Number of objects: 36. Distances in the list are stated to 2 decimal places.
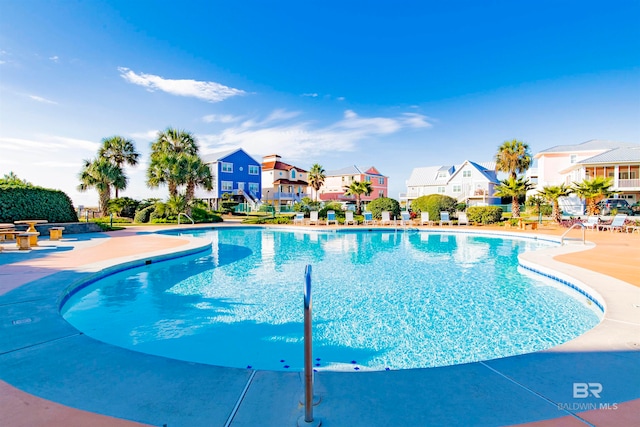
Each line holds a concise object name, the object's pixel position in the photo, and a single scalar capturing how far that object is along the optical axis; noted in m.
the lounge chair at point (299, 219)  26.80
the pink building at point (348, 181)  56.75
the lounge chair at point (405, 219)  25.58
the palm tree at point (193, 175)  28.83
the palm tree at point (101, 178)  29.23
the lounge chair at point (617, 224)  18.63
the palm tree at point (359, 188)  37.09
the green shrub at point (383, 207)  28.62
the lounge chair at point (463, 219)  25.81
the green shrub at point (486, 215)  26.12
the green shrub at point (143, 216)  27.97
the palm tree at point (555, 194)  23.89
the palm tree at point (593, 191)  22.77
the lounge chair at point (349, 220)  26.34
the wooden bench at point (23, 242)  12.00
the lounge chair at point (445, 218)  26.04
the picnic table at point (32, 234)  12.74
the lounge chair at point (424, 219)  25.80
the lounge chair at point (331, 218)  26.58
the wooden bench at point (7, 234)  13.48
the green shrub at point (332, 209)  30.10
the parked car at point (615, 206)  27.62
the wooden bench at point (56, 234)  15.12
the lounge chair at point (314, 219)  26.89
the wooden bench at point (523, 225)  21.51
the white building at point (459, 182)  46.19
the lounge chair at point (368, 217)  27.31
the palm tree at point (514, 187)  26.53
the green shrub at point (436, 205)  27.58
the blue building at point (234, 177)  43.94
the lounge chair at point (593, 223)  19.86
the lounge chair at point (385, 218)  25.98
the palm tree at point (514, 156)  36.59
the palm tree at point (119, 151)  31.84
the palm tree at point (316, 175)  45.78
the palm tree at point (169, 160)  28.39
